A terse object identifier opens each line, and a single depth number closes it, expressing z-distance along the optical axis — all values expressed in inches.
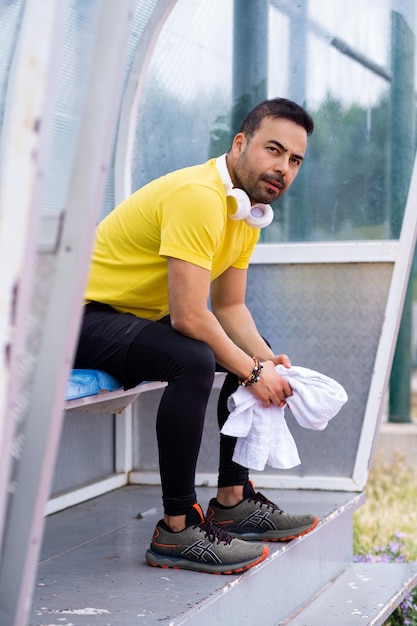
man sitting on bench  106.2
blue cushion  107.4
